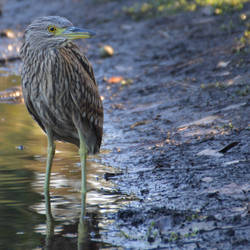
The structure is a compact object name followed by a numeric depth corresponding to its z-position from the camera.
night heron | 9.79
